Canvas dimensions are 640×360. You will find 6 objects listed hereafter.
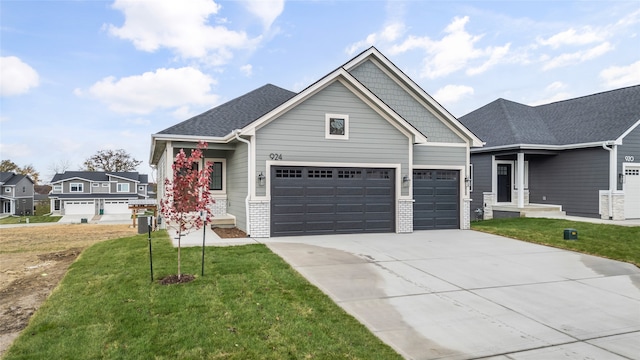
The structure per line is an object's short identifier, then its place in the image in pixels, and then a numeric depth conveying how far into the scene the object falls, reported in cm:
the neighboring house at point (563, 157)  1711
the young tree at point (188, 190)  661
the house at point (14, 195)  5222
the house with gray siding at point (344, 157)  1198
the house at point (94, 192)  4831
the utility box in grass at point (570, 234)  1183
